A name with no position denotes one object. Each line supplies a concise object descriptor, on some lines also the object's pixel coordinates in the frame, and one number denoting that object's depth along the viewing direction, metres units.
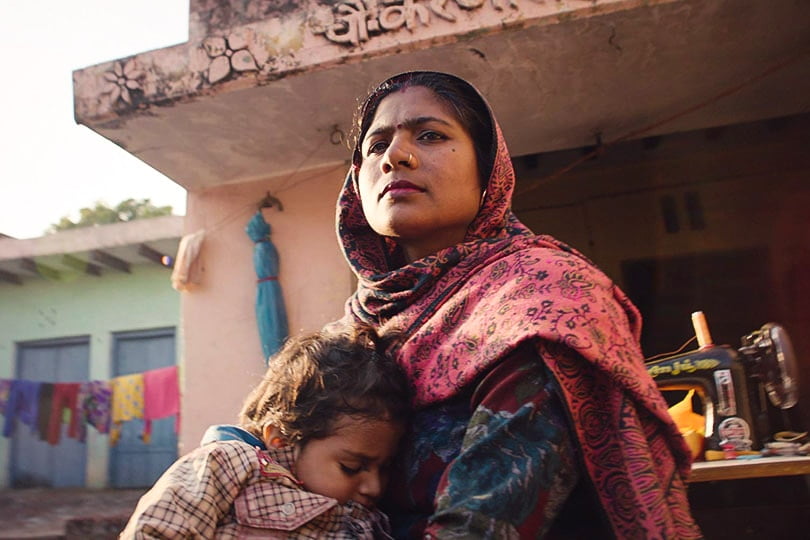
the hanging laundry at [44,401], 8.92
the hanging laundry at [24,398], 8.92
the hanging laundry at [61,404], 8.91
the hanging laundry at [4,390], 9.01
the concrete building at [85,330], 10.09
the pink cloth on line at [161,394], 8.26
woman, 1.00
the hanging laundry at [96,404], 8.80
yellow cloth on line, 8.48
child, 1.17
